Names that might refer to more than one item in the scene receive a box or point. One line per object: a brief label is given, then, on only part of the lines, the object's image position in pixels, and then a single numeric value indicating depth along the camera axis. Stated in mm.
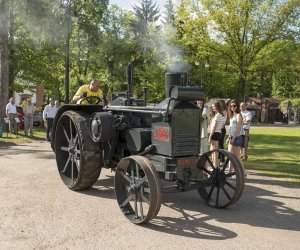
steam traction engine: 4996
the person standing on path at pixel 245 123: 10141
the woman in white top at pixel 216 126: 8117
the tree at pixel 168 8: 58156
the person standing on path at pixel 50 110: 14452
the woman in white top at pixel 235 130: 8195
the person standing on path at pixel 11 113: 15898
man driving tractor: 7293
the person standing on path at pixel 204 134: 8398
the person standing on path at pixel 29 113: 16094
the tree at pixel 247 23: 20656
